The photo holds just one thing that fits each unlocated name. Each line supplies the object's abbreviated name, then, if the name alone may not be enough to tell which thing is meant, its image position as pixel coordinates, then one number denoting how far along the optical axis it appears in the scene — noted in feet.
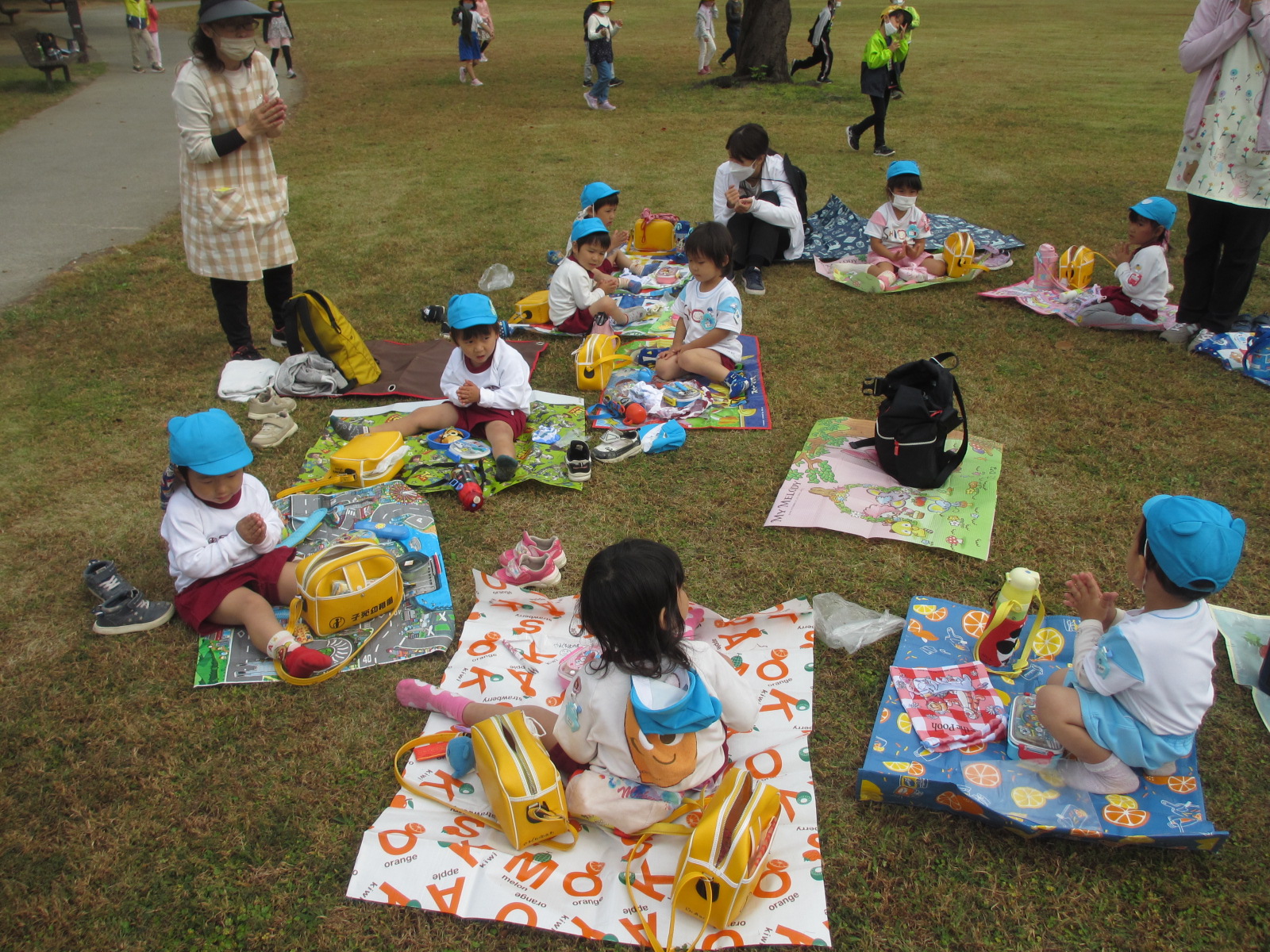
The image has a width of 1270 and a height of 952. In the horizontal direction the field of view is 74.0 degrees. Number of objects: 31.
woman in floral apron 17.37
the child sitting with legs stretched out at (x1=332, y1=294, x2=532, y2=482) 16.20
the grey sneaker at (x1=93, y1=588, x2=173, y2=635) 12.05
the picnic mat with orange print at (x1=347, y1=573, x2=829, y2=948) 8.37
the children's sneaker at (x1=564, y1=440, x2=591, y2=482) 15.61
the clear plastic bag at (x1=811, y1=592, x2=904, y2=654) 11.71
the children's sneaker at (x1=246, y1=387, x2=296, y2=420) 17.60
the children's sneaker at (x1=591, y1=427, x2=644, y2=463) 16.19
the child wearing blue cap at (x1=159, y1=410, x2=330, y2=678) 11.19
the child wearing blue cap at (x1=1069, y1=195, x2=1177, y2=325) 20.01
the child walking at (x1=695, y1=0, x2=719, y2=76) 56.54
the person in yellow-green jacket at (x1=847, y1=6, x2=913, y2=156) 36.58
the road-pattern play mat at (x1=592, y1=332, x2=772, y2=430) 17.40
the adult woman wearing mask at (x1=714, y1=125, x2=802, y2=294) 24.21
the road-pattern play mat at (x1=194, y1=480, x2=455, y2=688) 11.54
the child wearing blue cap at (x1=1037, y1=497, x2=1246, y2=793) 8.45
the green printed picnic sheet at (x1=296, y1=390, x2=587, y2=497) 15.60
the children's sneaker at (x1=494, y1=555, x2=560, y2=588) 13.08
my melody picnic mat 13.91
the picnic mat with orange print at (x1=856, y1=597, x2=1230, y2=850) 8.78
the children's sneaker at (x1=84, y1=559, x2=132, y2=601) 12.20
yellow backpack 18.72
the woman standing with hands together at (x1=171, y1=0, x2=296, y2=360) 16.85
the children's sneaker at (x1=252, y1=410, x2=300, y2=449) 16.76
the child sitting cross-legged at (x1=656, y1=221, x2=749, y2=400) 18.38
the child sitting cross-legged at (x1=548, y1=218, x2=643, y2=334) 21.26
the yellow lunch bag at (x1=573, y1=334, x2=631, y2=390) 18.83
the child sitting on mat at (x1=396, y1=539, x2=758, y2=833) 8.28
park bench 49.88
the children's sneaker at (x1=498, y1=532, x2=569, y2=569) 13.34
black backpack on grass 14.79
